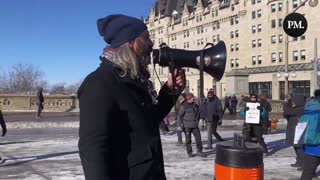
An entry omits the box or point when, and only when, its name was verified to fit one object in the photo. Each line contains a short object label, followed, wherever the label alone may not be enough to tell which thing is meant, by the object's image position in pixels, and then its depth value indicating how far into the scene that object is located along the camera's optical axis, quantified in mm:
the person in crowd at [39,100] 20080
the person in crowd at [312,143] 5117
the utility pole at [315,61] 14855
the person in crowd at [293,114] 7732
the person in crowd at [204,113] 10470
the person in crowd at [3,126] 8302
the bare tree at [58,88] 101483
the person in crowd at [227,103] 24928
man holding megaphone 1753
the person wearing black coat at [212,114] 10156
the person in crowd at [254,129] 9304
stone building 44011
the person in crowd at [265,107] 9693
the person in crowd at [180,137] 10855
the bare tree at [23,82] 65840
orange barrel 4026
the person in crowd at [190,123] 8933
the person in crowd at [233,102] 24242
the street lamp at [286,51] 12141
